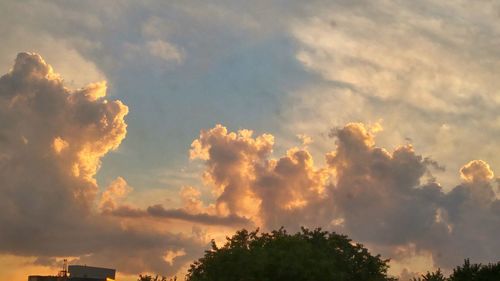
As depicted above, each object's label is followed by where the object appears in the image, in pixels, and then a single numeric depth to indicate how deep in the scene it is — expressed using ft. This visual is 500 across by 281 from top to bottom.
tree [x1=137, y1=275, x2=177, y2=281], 456.61
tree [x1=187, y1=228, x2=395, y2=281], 325.21
